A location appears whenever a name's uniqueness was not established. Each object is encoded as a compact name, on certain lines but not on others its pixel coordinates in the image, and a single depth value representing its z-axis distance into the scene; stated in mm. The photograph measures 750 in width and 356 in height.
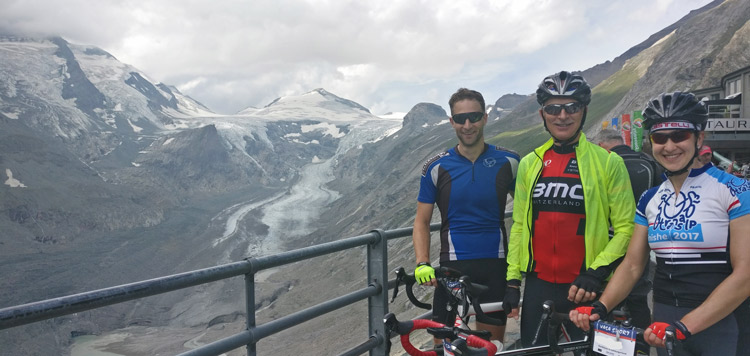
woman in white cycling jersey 2795
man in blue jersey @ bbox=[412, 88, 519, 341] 4211
